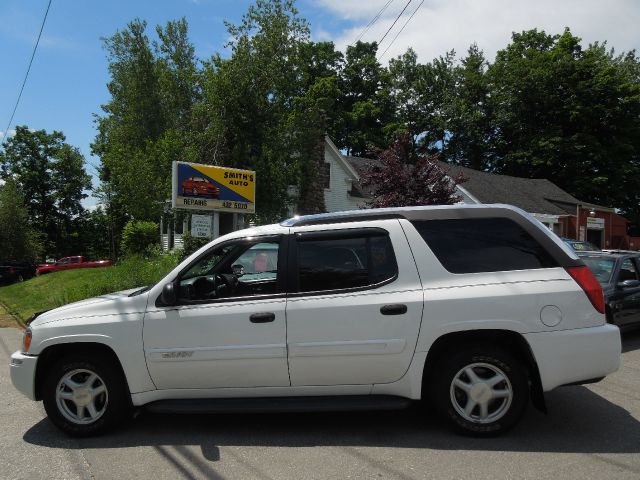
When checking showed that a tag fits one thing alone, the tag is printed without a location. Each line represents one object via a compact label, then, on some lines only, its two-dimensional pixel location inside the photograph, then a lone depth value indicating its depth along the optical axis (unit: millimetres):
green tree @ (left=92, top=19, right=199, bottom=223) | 21422
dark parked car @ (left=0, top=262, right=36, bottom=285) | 28372
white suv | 4145
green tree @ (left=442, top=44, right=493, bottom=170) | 50656
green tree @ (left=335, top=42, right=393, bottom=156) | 47688
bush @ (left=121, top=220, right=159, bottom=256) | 30672
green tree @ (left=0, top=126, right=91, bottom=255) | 51344
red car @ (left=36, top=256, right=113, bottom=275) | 28250
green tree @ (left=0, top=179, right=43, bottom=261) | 34594
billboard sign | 13242
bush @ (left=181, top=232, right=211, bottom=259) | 16766
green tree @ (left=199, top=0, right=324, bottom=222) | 19109
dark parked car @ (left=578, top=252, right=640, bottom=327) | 7859
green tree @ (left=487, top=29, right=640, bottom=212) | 43000
